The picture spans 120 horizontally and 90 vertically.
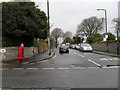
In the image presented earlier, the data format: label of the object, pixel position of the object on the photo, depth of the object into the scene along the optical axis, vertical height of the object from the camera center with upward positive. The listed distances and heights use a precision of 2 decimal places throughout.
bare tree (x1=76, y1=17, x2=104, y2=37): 43.96 +7.70
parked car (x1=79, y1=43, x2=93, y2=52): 20.20 -0.76
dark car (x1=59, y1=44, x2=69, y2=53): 19.15 -1.07
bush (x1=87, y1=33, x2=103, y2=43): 28.78 +1.27
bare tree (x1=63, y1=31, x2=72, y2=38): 65.86 +5.86
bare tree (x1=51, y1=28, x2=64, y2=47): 57.00 +5.71
